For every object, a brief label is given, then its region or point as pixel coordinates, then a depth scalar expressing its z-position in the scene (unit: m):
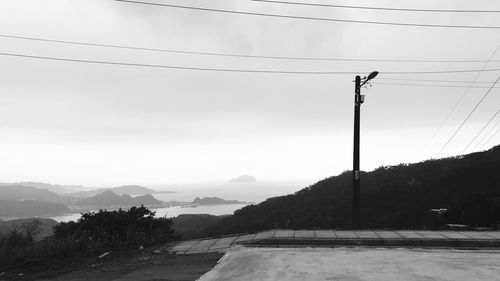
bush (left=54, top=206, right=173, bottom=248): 11.44
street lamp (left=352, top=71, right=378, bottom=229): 16.08
